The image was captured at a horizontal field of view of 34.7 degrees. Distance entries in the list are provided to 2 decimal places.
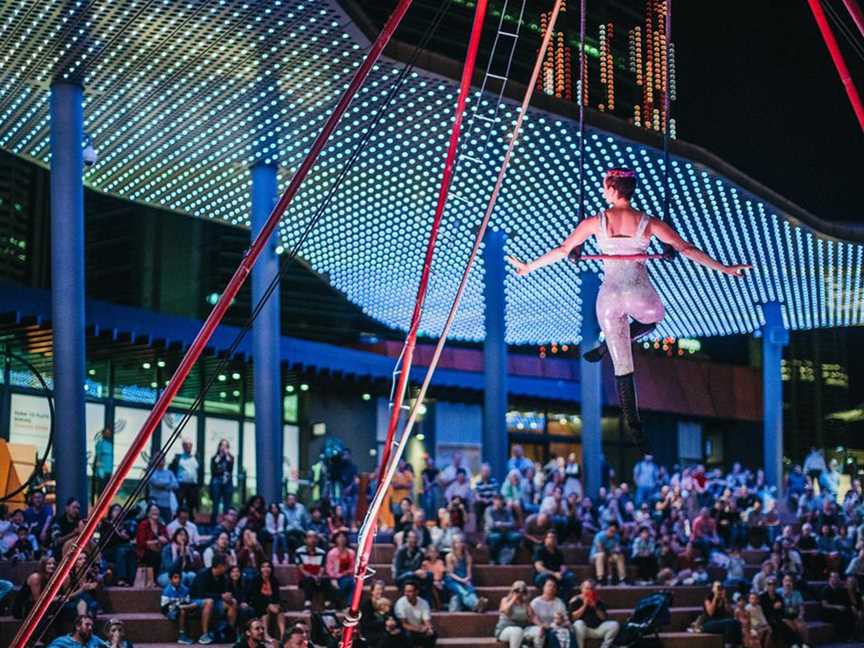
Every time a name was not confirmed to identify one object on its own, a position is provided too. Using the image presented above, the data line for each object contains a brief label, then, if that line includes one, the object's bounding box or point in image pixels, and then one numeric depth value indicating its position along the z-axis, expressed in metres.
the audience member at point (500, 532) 19.55
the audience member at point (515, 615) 16.64
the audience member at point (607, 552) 19.70
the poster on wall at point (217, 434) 30.15
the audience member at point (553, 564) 18.42
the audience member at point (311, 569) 16.67
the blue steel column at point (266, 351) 22.80
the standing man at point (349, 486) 23.55
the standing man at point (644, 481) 24.36
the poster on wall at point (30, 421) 25.83
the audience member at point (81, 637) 13.23
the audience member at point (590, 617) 17.12
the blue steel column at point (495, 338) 26.27
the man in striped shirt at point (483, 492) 21.16
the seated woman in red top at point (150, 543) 16.44
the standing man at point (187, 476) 19.88
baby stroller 17.44
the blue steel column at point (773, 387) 32.31
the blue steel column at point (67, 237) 19.05
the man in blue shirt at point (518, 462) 23.05
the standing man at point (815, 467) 30.06
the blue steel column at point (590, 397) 28.09
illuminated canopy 18.08
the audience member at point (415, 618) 15.99
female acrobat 8.08
